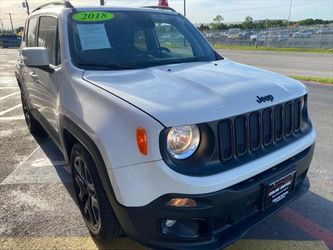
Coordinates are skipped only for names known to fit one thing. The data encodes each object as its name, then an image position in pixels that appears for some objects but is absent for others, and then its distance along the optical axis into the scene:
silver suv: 2.17
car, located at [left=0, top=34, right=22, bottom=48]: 43.77
